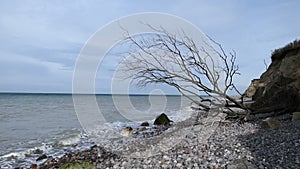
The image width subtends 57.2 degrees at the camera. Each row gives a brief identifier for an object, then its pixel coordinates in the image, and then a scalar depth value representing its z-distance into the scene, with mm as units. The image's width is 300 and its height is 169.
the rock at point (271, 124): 7219
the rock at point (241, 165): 4371
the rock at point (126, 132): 11699
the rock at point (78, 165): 5284
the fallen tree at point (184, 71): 8969
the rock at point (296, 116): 7939
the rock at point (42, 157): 7900
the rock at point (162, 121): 14898
